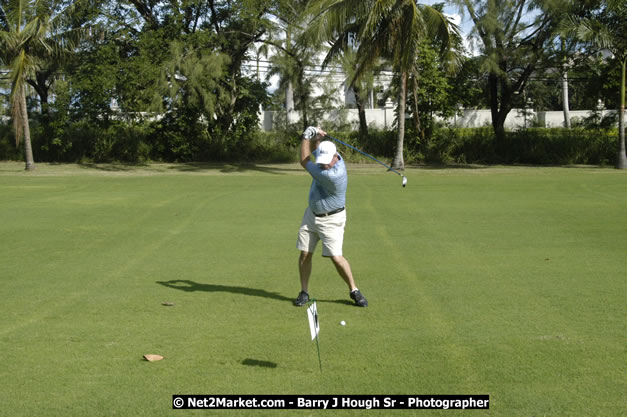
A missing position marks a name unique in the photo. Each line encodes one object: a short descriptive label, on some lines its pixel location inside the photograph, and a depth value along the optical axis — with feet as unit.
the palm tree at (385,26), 81.05
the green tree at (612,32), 83.76
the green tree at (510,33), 97.45
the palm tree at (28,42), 88.22
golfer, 22.48
